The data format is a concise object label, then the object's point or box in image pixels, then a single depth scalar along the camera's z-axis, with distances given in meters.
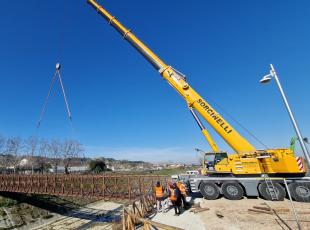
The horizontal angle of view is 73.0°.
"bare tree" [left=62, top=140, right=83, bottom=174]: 71.25
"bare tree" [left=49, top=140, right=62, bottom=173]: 72.43
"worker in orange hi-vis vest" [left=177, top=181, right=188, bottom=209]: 12.82
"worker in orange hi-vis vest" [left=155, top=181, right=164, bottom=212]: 12.45
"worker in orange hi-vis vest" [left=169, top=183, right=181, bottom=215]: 11.90
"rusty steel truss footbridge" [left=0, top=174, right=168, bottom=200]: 20.12
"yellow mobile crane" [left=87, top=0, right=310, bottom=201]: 13.43
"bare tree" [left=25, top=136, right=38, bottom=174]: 72.16
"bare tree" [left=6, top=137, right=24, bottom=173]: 66.19
